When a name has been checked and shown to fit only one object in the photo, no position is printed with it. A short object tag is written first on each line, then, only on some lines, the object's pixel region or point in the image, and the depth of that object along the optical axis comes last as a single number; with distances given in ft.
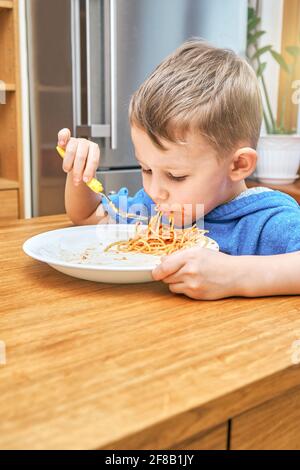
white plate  2.45
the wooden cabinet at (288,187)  7.80
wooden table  1.42
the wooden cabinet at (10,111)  8.10
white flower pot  8.52
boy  3.01
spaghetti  2.92
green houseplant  8.54
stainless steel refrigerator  7.83
